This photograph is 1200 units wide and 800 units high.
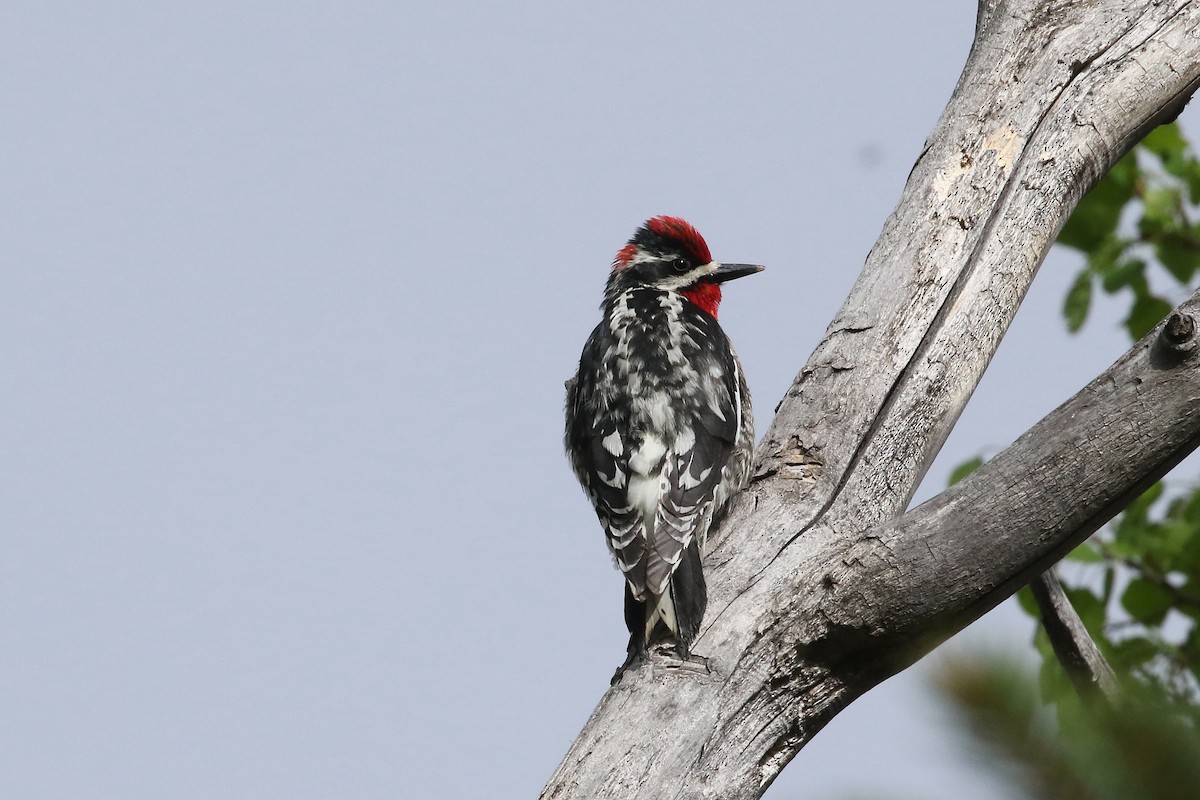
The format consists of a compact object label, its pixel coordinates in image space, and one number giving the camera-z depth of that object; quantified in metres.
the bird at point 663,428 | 7.70
